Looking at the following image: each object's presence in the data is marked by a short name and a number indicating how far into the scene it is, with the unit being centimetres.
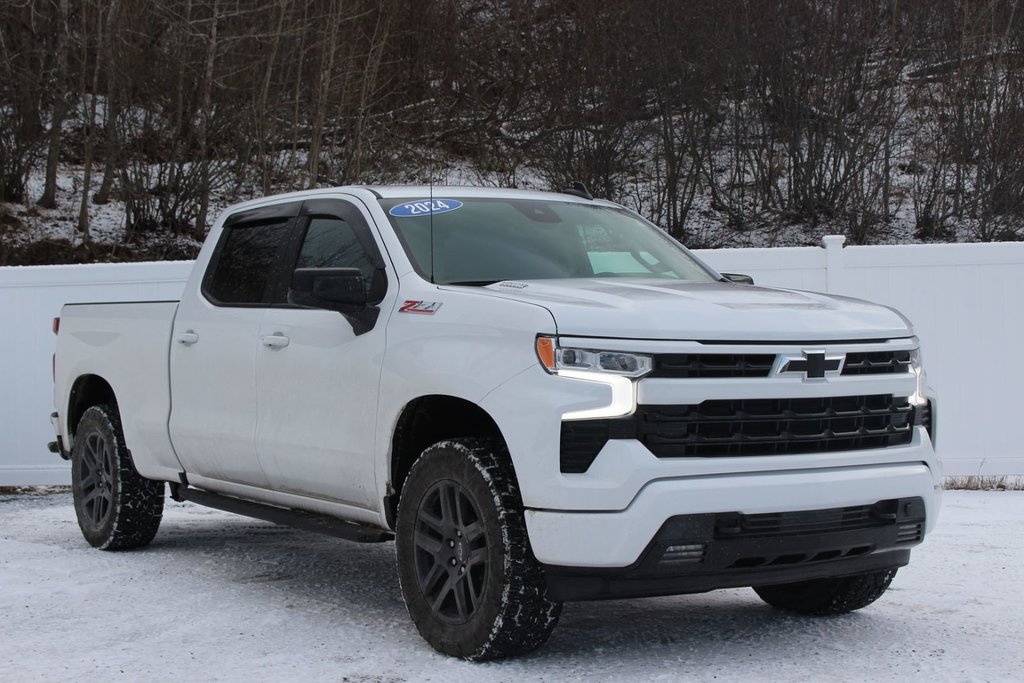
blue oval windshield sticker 590
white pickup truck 446
